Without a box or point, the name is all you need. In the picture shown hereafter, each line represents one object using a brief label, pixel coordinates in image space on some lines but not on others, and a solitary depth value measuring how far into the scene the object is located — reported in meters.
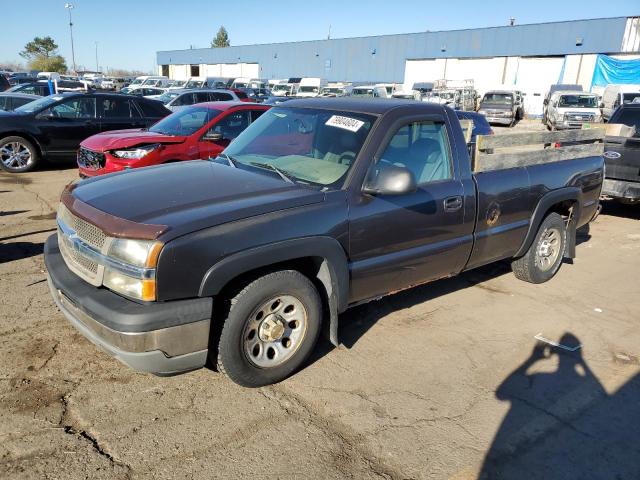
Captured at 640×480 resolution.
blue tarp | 34.63
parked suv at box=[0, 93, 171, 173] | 10.16
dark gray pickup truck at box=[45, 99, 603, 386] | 2.84
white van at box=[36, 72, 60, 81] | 34.22
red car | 7.56
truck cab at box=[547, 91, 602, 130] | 24.91
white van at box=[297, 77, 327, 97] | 32.94
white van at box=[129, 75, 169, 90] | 37.41
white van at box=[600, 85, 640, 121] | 24.64
